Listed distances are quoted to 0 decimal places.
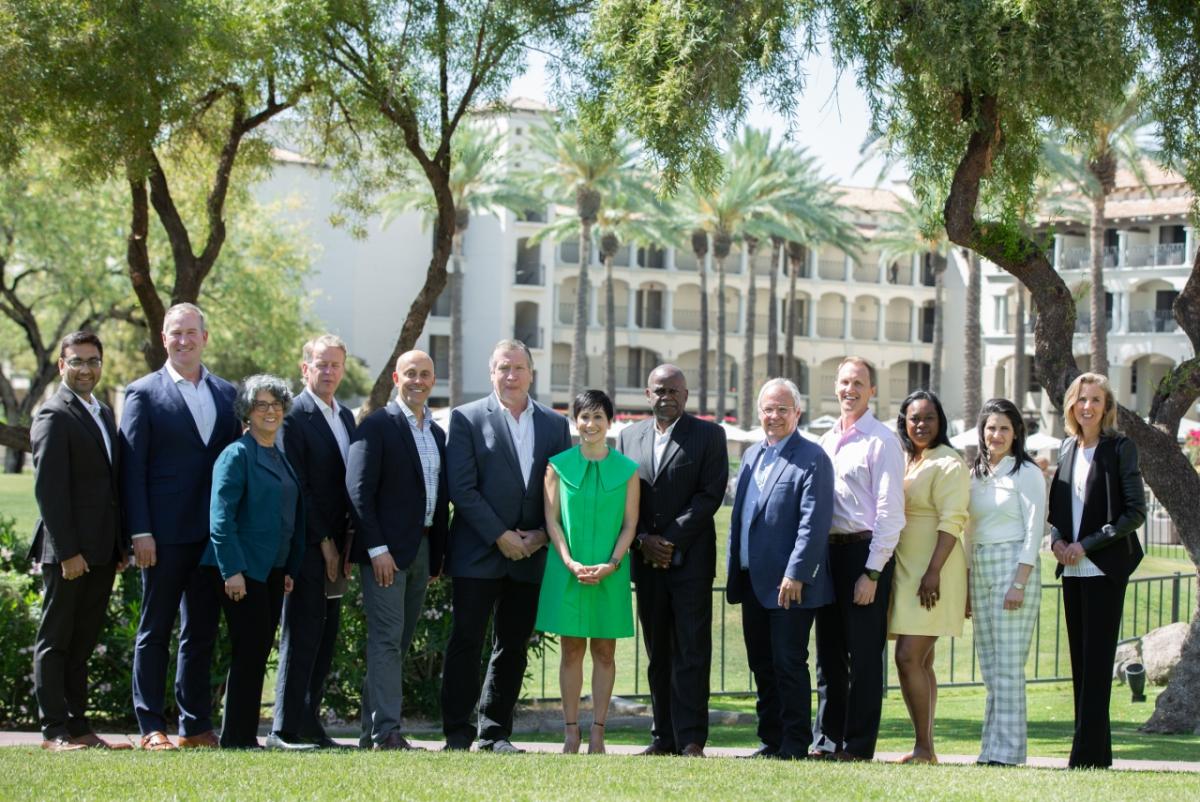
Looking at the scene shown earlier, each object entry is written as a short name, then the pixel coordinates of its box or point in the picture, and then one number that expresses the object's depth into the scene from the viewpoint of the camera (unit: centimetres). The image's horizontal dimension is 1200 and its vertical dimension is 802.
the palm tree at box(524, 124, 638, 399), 5069
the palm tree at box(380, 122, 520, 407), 5059
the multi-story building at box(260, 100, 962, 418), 7156
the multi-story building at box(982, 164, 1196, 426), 6250
